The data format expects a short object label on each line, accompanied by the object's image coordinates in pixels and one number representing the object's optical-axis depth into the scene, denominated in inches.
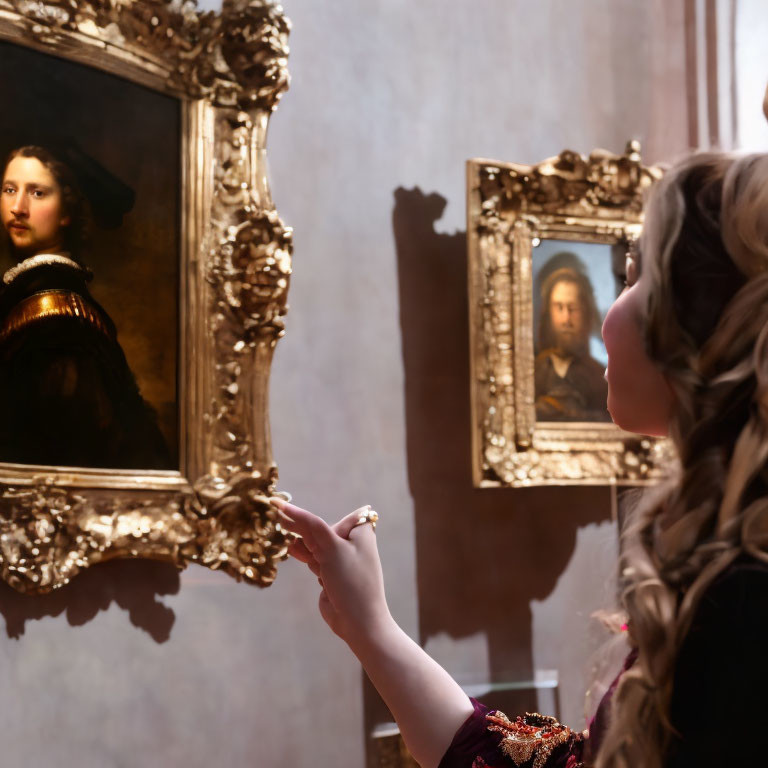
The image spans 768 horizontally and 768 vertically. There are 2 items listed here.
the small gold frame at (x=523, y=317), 156.0
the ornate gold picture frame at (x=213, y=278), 119.5
